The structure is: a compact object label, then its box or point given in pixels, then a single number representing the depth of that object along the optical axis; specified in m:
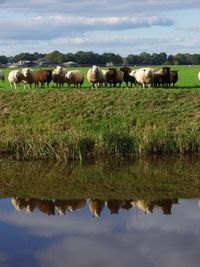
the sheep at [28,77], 42.06
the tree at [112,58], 121.25
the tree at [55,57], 123.91
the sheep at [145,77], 38.88
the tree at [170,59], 133.40
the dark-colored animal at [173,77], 39.75
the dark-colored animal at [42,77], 41.94
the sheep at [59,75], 41.71
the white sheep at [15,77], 42.59
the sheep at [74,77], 41.16
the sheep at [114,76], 40.59
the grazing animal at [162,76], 39.44
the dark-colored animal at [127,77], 41.45
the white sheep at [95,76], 40.41
